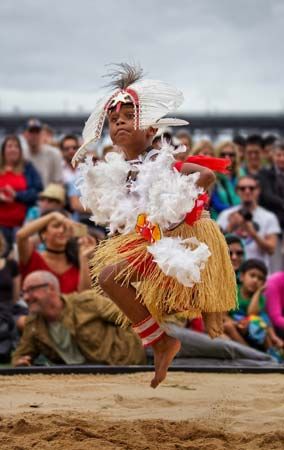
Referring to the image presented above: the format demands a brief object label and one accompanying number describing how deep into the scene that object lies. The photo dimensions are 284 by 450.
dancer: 10.29
